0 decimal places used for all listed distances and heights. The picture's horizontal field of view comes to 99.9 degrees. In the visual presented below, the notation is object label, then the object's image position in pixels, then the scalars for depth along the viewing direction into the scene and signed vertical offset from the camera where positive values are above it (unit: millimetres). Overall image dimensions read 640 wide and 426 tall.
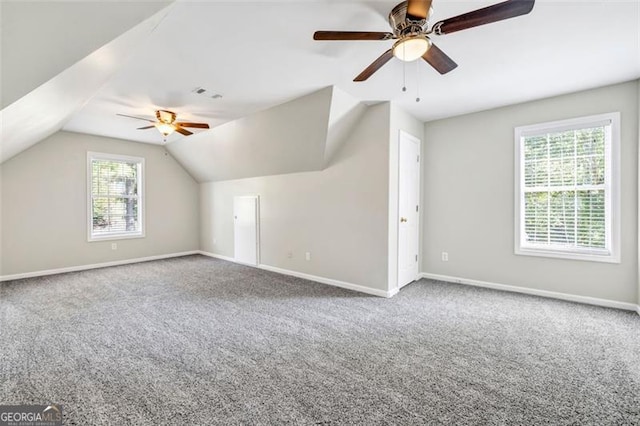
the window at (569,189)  3105 +254
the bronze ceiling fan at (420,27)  1495 +1127
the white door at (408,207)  3764 +43
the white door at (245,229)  5297 -380
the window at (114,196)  5219 +310
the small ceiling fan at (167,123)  3742 +1244
